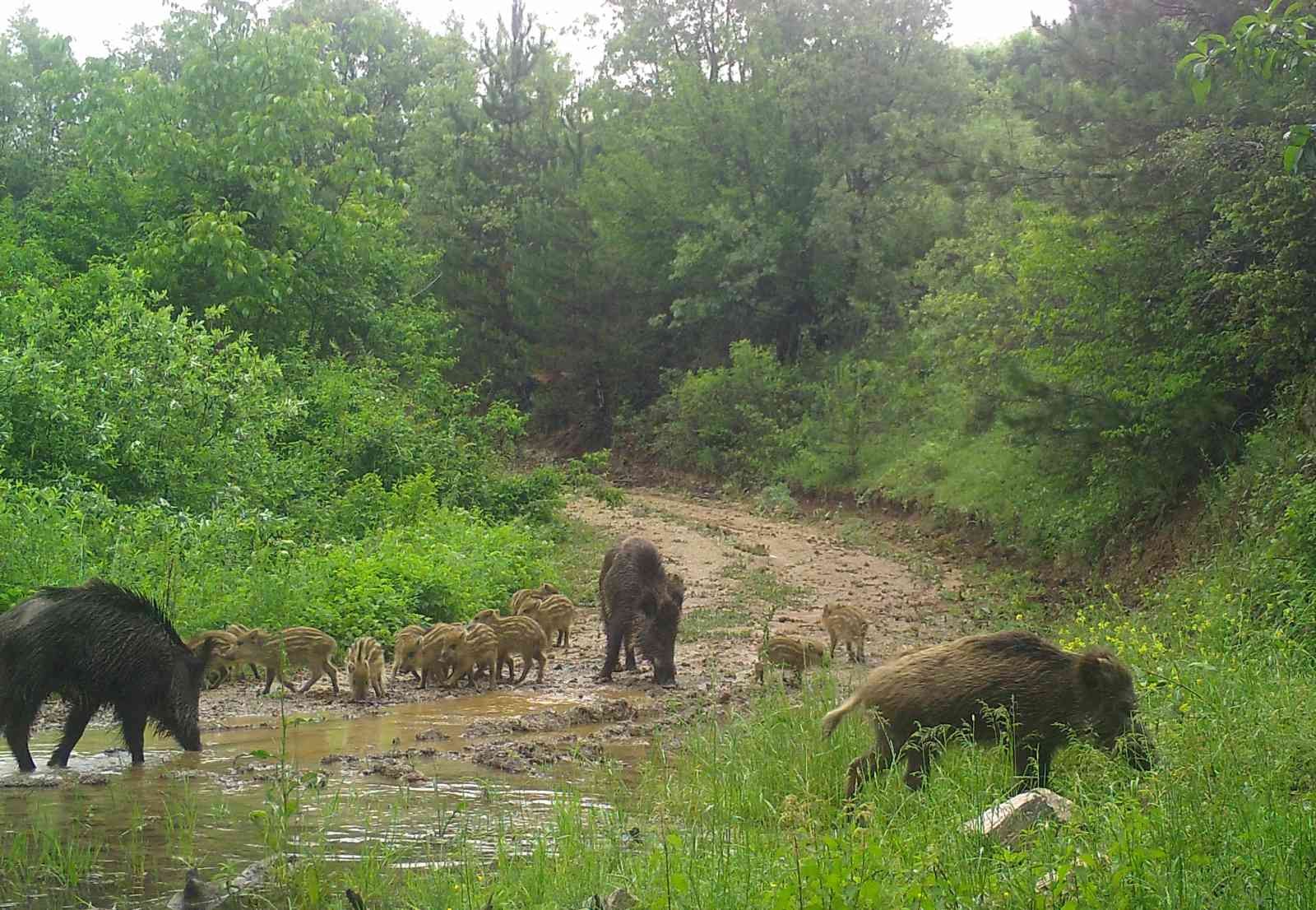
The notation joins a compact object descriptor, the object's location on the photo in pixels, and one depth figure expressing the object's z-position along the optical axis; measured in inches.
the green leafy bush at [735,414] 1334.9
